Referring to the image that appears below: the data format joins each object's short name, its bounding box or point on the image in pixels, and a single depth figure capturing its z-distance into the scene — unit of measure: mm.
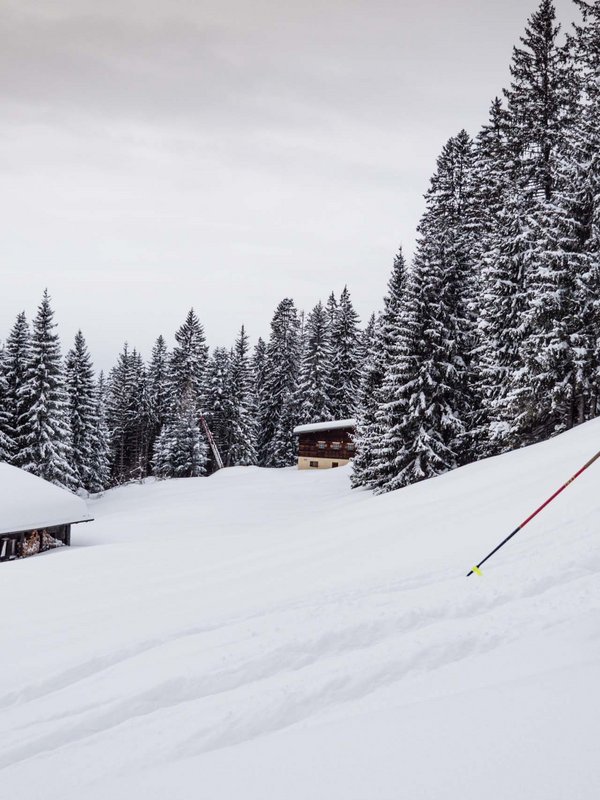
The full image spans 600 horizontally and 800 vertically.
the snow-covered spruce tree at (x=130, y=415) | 69000
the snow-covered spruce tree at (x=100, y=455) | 49188
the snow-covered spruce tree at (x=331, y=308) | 66662
